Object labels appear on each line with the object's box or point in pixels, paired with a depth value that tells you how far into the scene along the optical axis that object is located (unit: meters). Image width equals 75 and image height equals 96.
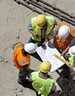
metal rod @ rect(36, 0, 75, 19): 10.11
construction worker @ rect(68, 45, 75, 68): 8.70
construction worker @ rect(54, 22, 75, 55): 8.74
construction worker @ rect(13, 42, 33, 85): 8.91
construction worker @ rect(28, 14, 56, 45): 8.80
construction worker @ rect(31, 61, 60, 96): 8.60
